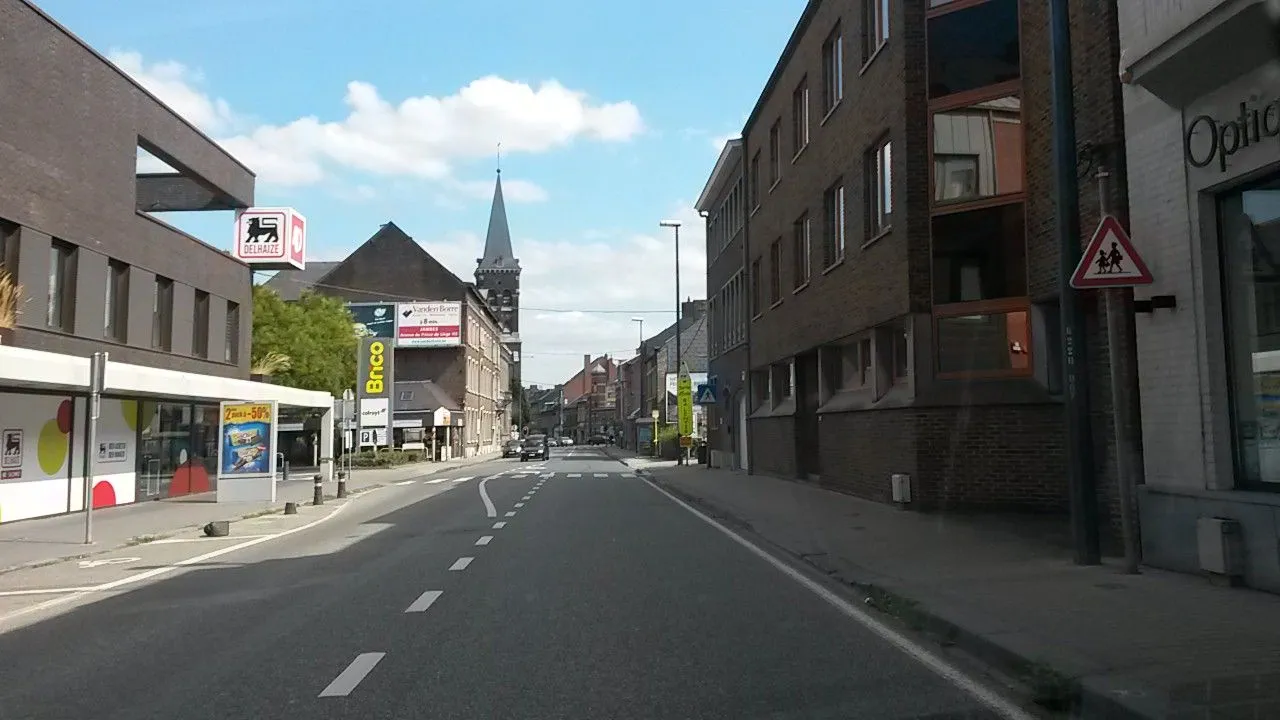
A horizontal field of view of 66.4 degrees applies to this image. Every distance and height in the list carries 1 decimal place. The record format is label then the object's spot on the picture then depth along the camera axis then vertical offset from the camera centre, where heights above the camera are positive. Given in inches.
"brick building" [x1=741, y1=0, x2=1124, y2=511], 542.6 +111.1
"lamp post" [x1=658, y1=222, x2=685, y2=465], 1651.1 +123.4
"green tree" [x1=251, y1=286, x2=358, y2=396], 1638.8 +164.8
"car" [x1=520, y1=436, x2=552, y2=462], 2284.7 -36.6
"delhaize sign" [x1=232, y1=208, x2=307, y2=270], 1067.9 +218.3
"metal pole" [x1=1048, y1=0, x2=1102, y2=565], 366.2 +42.1
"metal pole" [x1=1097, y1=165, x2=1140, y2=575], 350.3 +5.8
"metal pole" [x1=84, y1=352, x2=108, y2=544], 553.6 +24.4
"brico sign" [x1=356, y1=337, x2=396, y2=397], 1667.1 +114.9
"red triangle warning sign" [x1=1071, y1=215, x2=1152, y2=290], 341.4 +57.6
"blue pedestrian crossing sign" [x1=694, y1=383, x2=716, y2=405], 1326.3 +48.3
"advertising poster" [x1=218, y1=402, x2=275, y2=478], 848.9 -3.3
